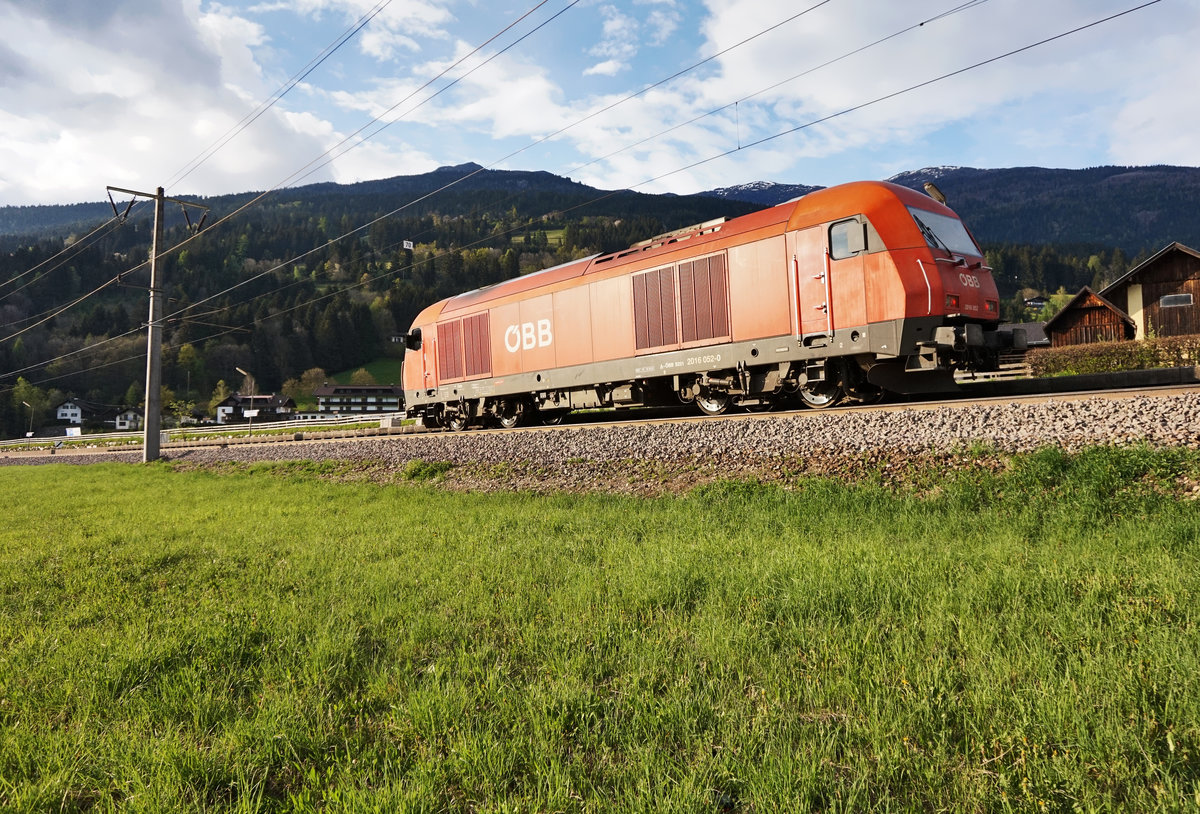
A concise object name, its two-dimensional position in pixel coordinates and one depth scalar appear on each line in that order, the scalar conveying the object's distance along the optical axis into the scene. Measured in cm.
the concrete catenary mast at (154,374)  2531
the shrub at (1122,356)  1917
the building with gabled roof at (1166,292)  3581
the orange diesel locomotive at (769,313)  1110
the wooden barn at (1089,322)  4112
